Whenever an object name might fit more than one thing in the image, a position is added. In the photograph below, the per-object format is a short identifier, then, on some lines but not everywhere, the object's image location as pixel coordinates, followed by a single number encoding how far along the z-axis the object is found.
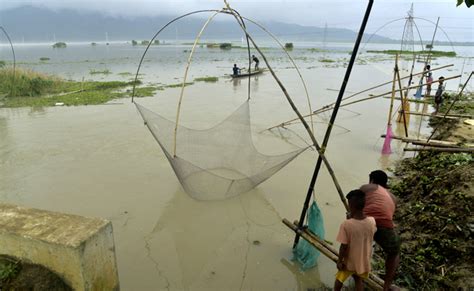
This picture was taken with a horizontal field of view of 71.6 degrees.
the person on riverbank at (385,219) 2.18
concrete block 1.82
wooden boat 15.00
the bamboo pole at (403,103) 5.68
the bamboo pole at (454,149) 3.33
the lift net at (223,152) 3.96
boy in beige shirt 1.97
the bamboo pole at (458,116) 6.14
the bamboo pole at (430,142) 4.25
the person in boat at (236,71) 15.15
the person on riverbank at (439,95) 7.90
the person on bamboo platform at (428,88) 11.00
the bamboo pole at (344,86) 2.37
